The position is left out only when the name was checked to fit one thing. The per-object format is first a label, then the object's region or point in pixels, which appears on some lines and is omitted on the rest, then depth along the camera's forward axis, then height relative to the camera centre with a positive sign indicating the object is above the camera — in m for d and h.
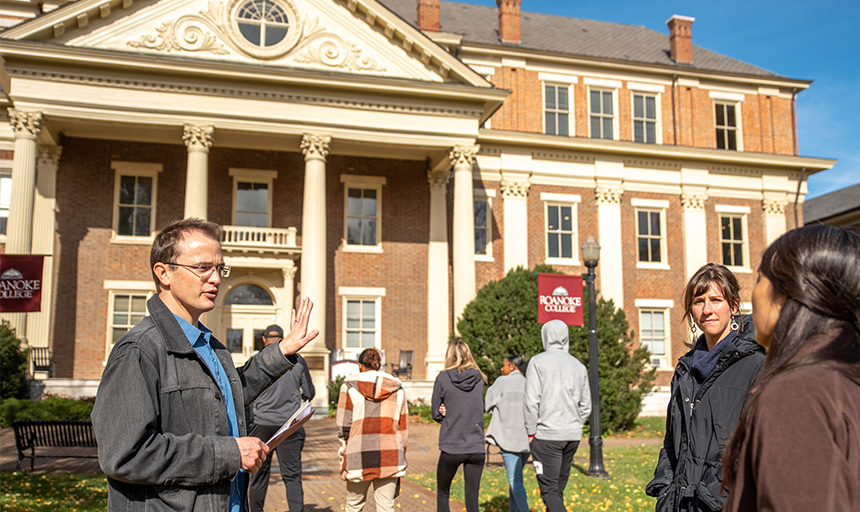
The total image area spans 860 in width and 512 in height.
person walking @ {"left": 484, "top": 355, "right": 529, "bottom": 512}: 8.24 -1.20
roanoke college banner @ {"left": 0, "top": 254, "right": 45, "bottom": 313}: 12.28 +0.68
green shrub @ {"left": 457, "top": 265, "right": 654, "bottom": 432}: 19.27 -0.43
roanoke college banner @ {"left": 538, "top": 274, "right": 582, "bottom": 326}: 17.22 +0.55
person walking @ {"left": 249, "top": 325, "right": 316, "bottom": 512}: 8.08 -1.22
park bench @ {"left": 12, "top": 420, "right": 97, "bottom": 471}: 12.53 -1.97
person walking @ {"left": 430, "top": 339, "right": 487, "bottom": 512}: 7.62 -1.05
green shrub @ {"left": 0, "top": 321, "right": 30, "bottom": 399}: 20.14 -1.22
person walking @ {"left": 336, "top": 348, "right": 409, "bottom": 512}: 6.89 -1.09
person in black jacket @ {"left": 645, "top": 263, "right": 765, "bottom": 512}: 3.62 -0.37
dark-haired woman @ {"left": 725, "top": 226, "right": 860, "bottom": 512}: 1.89 -0.17
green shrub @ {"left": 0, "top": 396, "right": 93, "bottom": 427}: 17.48 -2.15
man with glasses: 2.87 -0.34
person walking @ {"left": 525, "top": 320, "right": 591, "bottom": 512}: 7.53 -0.93
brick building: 21.83 +5.83
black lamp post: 12.69 -0.86
